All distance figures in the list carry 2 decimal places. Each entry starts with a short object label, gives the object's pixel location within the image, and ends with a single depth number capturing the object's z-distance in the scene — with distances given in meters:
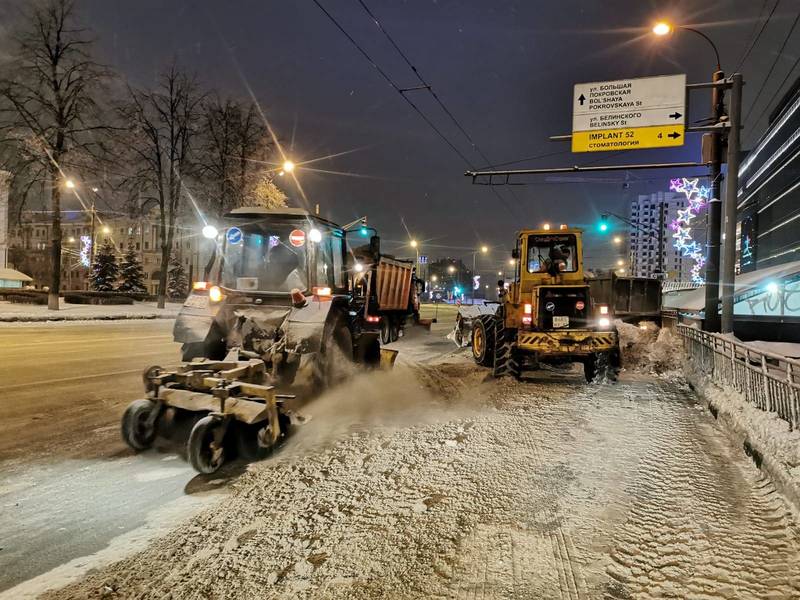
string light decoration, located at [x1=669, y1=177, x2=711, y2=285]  36.53
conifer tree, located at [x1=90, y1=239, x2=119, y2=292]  59.03
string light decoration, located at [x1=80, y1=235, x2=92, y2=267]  51.10
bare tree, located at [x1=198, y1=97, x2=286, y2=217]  32.09
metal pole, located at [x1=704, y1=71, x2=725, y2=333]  13.23
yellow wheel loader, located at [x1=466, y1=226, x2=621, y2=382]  10.36
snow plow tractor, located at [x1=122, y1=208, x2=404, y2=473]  5.14
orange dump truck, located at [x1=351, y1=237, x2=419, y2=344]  15.69
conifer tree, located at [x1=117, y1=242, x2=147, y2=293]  58.00
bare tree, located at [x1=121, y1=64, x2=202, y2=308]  30.83
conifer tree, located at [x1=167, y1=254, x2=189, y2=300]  68.86
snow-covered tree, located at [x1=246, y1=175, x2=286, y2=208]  33.22
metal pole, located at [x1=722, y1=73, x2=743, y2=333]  12.58
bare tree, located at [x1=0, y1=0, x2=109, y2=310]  24.77
